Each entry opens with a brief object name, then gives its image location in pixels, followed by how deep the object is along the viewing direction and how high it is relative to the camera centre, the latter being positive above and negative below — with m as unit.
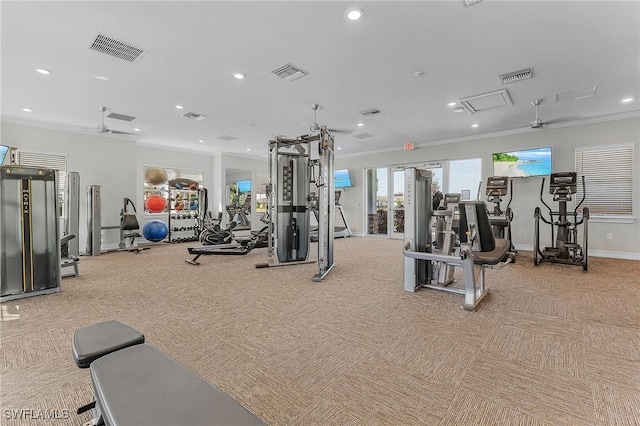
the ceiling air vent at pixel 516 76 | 3.99 +1.86
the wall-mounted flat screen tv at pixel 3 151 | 3.82 +0.79
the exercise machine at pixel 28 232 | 3.41 -0.25
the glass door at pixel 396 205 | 9.20 +0.11
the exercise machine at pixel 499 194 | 6.18 +0.30
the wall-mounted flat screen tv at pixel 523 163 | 6.56 +1.05
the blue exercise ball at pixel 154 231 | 7.76 -0.54
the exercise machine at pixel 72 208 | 5.75 +0.06
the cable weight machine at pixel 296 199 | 4.63 +0.19
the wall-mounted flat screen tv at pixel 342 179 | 10.17 +1.05
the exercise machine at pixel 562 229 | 5.16 -0.41
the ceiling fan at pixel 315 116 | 5.34 +1.89
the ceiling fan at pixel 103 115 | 5.45 +1.89
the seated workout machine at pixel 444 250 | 3.17 -0.49
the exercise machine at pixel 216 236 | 6.83 -0.61
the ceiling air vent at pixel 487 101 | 4.81 +1.86
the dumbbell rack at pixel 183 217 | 9.02 -0.22
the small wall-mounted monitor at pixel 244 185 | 11.15 +0.94
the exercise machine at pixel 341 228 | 9.34 -0.63
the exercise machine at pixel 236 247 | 5.43 -0.75
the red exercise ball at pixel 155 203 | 8.28 +0.21
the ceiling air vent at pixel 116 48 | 3.23 +1.89
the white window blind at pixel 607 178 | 5.87 +0.59
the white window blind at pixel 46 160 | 6.31 +1.13
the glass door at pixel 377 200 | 9.55 +0.29
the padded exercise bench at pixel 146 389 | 0.83 -0.58
